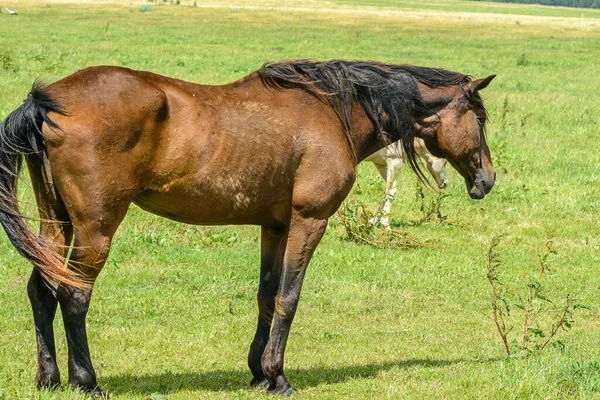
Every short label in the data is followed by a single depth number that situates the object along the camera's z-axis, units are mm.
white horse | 21969
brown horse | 10398
